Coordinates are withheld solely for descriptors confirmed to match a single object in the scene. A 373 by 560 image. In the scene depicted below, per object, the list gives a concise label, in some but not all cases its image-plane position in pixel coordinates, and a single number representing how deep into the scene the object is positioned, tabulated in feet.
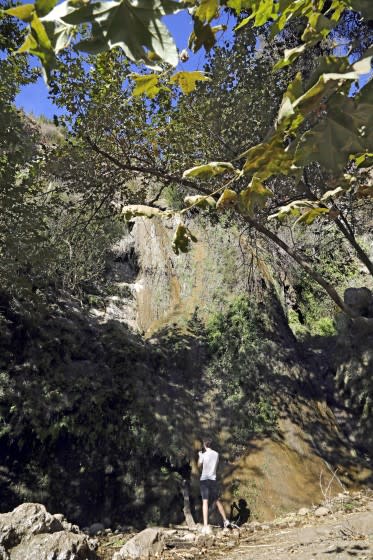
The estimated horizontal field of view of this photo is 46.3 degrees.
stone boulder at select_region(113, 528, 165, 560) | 17.67
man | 23.12
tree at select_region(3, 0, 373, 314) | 4.24
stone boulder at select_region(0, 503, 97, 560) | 15.03
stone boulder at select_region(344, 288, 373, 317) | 37.55
